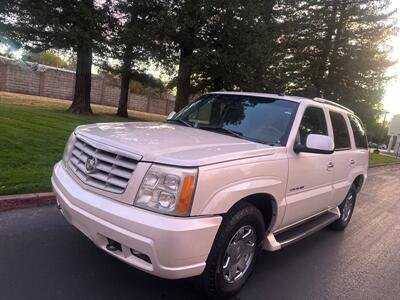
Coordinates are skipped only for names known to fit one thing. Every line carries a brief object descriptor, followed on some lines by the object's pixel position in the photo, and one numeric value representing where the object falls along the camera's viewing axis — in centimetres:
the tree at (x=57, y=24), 1554
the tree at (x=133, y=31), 1628
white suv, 318
